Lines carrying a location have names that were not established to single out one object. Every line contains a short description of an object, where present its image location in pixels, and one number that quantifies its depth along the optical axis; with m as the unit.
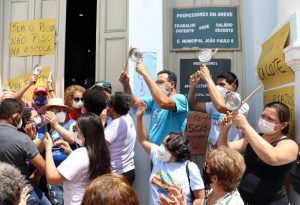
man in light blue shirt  3.27
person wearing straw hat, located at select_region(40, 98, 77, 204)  3.12
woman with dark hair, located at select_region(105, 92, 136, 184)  3.19
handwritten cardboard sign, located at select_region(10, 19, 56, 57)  4.82
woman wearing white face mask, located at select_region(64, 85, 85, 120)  3.95
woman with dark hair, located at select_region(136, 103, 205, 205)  2.80
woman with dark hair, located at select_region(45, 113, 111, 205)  2.42
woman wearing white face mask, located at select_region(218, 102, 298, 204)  2.50
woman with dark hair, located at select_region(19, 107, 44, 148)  3.21
